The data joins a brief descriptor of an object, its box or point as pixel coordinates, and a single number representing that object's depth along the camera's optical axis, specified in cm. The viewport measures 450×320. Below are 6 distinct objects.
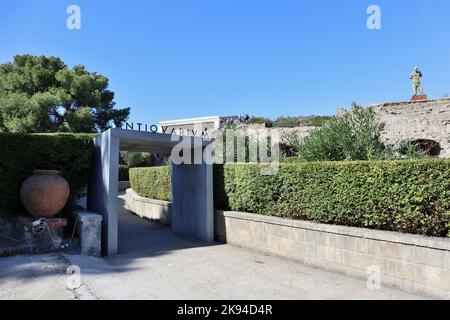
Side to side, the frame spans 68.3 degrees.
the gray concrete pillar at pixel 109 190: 666
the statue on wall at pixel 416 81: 1877
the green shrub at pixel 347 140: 754
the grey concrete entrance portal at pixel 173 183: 671
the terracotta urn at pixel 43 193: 614
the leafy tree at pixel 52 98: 2208
